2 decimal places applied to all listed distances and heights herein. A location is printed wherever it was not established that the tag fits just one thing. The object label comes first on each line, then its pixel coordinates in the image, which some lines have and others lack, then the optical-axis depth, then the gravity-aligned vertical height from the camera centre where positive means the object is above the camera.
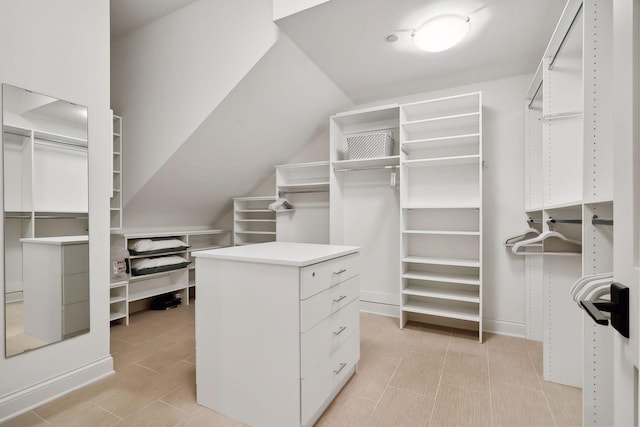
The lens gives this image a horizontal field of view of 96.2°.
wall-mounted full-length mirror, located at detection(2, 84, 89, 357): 1.55 -0.03
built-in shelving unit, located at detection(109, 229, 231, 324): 2.90 -0.74
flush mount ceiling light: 1.92 +1.25
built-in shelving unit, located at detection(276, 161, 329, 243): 3.68 +0.11
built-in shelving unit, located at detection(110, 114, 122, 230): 2.87 +0.41
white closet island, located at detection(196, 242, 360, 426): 1.38 -0.63
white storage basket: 2.94 +0.71
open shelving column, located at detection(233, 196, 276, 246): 4.09 -0.12
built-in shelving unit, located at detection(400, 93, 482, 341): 2.73 +0.05
